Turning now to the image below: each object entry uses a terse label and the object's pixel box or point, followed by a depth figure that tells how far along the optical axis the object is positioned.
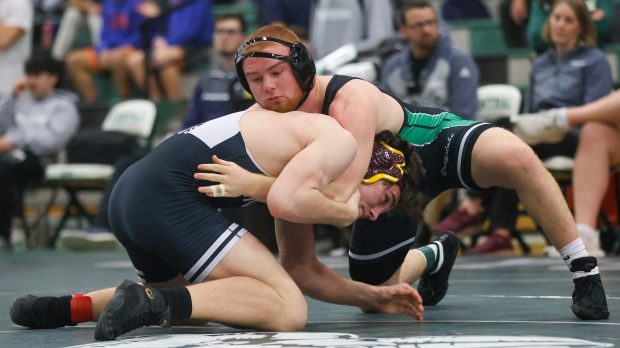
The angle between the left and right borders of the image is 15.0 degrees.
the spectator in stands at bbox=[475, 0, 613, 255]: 13.22
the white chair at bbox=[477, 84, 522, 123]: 14.43
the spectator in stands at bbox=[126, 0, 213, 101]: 19.00
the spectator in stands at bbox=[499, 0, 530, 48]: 16.10
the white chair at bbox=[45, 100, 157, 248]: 16.62
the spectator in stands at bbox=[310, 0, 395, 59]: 15.80
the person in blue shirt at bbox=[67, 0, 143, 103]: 19.84
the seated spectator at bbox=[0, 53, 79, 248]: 17.01
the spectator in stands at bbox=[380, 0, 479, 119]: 13.88
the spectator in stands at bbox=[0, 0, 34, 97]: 18.50
